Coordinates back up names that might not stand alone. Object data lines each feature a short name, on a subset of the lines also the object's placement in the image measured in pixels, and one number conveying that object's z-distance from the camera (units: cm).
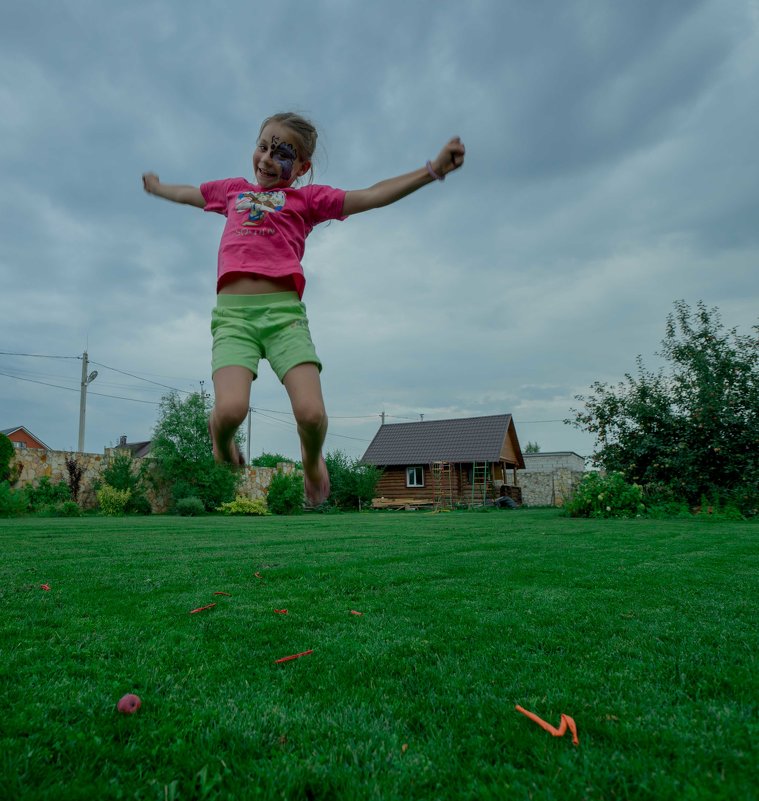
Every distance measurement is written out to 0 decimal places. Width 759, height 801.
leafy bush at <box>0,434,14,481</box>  1591
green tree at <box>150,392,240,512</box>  2002
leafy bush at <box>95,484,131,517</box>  1762
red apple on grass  176
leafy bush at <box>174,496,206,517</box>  1862
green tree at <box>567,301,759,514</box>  1559
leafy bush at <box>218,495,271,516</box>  1991
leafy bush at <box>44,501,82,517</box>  1630
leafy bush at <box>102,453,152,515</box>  1838
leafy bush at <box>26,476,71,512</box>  1656
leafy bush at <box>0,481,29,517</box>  1488
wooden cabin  2897
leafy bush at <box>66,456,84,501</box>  1788
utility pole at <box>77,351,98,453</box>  2603
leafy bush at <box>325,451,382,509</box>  2534
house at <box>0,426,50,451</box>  4328
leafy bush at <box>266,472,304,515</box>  2164
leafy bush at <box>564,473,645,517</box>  1553
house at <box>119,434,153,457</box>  4924
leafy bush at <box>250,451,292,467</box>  4806
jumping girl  284
